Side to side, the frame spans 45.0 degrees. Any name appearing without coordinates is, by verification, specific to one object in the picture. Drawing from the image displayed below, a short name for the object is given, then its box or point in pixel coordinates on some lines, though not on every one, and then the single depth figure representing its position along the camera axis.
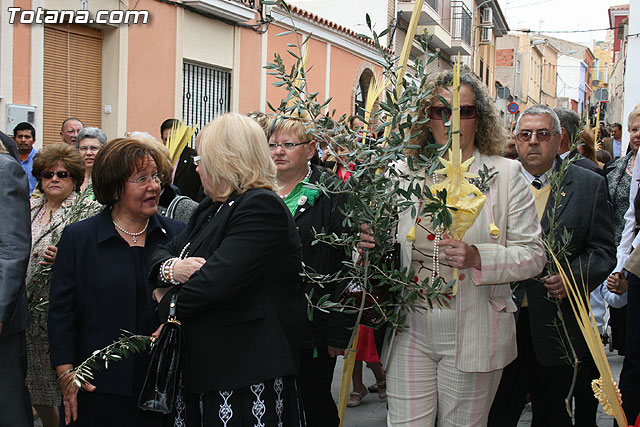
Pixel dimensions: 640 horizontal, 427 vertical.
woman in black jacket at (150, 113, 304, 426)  2.81
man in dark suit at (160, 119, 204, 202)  7.00
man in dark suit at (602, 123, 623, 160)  15.37
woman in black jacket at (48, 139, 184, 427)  3.46
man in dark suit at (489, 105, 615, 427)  4.12
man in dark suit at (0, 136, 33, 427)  3.49
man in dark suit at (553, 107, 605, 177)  5.29
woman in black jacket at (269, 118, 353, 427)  3.99
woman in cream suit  3.20
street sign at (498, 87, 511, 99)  40.24
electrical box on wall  9.95
